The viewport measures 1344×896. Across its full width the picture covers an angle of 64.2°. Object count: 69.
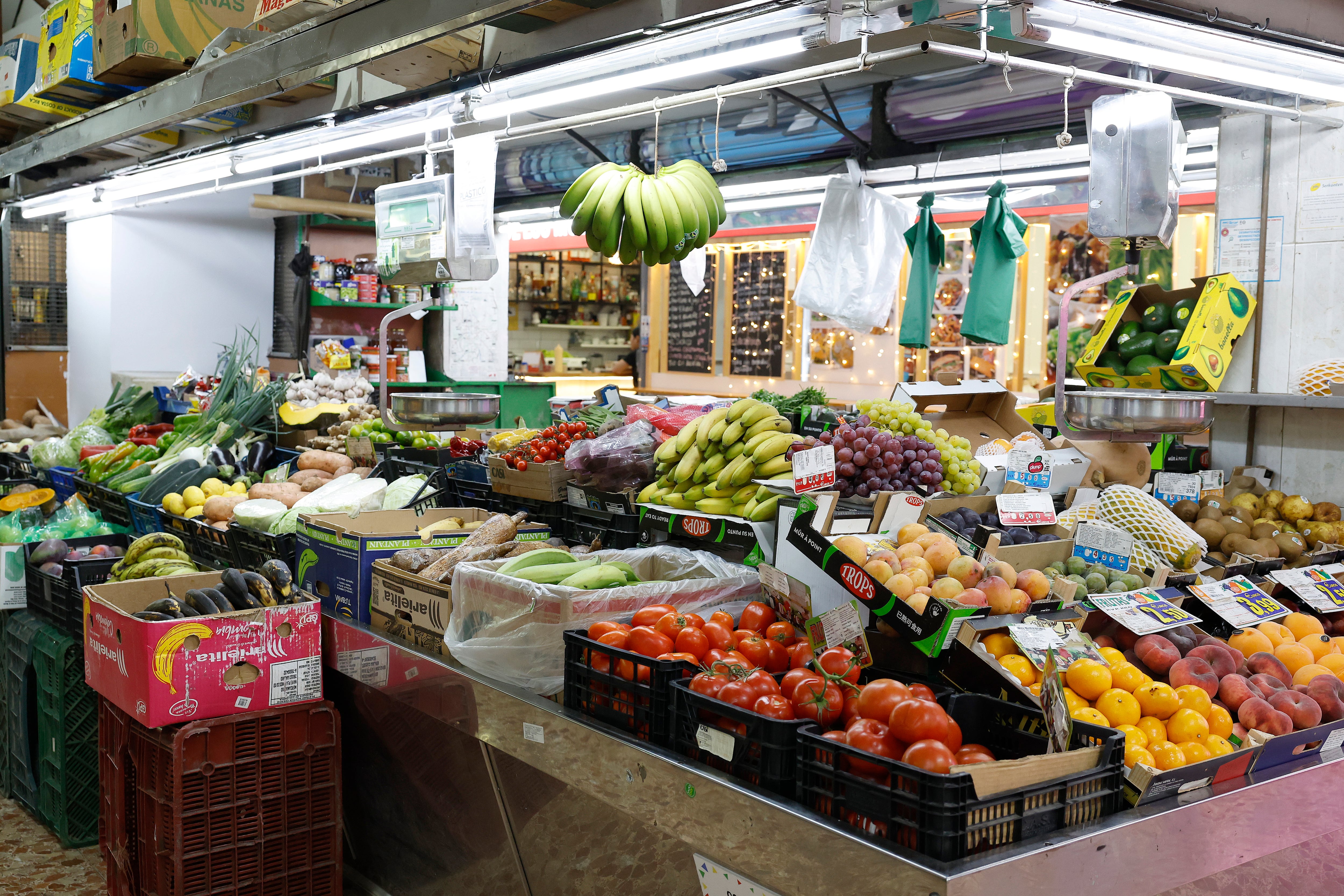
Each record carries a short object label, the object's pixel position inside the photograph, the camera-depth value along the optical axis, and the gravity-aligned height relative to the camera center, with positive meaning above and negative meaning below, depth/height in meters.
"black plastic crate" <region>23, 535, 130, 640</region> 3.66 -0.79
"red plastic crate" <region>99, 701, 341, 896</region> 2.82 -1.20
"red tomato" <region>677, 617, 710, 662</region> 2.22 -0.55
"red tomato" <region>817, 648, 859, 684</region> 2.04 -0.54
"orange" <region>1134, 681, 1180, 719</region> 2.04 -0.60
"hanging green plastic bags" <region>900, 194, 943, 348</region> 5.68 +0.54
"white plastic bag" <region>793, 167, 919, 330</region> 5.71 +0.69
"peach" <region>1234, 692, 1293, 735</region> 2.08 -0.64
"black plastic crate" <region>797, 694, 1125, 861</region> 1.60 -0.65
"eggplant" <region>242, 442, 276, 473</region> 5.47 -0.45
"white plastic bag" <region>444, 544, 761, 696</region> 2.54 -0.57
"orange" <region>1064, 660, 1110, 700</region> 2.06 -0.56
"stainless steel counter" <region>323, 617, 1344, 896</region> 1.72 -0.85
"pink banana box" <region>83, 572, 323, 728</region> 2.79 -0.79
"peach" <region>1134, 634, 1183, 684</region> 2.25 -0.56
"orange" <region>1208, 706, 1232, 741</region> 2.06 -0.64
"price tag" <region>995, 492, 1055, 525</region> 2.70 -0.31
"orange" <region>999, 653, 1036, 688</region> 2.12 -0.56
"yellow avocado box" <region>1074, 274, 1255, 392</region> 3.43 +0.17
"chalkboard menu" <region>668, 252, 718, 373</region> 10.63 +0.55
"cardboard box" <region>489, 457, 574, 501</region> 3.51 -0.35
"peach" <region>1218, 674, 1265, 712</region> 2.15 -0.61
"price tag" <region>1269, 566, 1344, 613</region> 2.73 -0.51
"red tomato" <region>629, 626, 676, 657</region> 2.21 -0.54
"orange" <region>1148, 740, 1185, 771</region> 1.91 -0.66
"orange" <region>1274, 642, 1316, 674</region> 2.38 -0.59
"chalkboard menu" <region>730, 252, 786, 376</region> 9.99 +0.63
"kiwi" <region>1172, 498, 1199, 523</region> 3.29 -0.37
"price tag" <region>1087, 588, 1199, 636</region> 2.33 -0.49
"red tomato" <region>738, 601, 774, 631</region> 2.43 -0.54
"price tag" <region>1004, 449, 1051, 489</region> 2.91 -0.23
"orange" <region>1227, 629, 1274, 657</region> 2.45 -0.58
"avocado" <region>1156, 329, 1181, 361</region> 3.46 +0.15
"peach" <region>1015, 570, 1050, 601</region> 2.34 -0.43
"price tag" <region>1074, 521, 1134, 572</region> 2.58 -0.39
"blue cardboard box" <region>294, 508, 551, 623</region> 3.23 -0.53
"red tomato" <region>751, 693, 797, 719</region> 1.91 -0.58
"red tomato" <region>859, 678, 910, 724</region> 1.85 -0.55
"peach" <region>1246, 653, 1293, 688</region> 2.31 -0.60
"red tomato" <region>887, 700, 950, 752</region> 1.74 -0.55
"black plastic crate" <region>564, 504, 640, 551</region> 3.25 -0.47
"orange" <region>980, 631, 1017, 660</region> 2.23 -0.54
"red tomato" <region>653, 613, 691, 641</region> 2.34 -0.54
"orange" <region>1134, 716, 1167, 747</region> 1.98 -0.63
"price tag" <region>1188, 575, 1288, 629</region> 2.53 -0.51
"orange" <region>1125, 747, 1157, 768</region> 1.88 -0.65
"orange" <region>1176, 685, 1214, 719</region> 2.06 -0.60
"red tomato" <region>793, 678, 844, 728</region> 1.92 -0.58
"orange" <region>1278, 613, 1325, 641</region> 2.59 -0.57
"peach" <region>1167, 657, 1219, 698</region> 2.18 -0.58
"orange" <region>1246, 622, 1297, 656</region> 2.50 -0.57
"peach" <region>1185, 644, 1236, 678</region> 2.25 -0.57
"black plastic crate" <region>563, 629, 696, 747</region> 2.13 -0.64
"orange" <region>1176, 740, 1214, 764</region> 1.94 -0.66
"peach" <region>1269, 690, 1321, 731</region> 2.12 -0.63
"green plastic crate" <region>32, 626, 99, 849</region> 3.68 -1.29
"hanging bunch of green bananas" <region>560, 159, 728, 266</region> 3.91 +0.62
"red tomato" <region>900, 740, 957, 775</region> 1.65 -0.58
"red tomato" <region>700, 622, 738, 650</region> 2.28 -0.55
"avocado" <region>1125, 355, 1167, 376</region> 3.47 +0.08
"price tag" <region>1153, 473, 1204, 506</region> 3.54 -0.33
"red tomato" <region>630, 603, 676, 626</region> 2.38 -0.53
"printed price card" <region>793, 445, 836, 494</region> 2.62 -0.21
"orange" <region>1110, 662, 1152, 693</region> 2.10 -0.57
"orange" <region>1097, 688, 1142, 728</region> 2.01 -0.60
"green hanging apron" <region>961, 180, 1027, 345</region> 5.32 +0.57
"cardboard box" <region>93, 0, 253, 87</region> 4.66 +1.50
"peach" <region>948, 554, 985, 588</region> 2.33 -0.41
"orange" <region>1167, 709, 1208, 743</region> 1.99 -0.63
